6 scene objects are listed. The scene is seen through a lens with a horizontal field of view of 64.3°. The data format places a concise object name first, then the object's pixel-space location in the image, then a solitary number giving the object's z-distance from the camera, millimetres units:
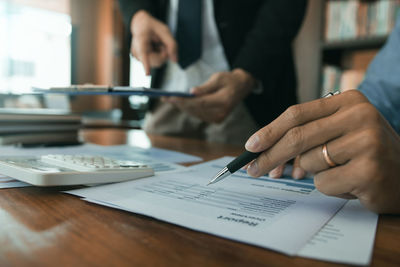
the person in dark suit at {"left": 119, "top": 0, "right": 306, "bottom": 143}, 918
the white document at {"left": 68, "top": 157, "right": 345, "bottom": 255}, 283
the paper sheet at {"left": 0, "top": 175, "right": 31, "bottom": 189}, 412
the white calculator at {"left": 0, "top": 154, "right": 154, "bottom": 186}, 378
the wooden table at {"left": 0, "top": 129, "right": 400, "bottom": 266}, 238
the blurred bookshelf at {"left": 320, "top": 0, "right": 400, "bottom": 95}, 1704
